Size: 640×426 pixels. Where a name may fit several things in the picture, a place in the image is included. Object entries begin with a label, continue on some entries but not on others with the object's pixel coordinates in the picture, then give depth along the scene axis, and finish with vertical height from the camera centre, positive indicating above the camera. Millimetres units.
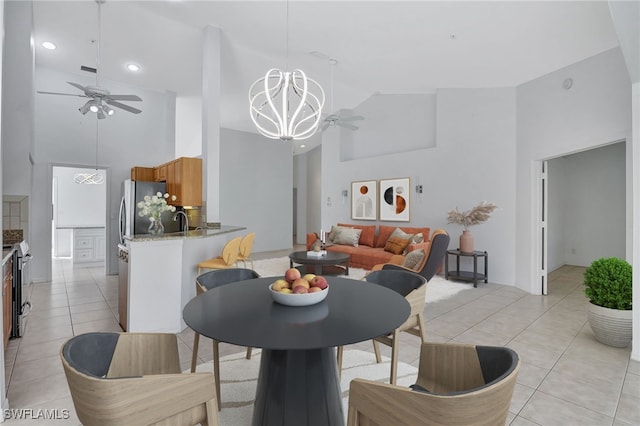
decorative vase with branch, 5371 -101
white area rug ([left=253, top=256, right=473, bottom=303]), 4715 -1155
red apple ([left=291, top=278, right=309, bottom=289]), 1600 -354
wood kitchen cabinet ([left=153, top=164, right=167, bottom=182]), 6156 +770
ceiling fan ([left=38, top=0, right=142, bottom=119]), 4023 +1470
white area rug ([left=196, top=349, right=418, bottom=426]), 1997 -1221
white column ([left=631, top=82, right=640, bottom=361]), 2699 -91
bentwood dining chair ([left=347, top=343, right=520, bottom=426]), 945 -608
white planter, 2896 -1028
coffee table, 4805 -730
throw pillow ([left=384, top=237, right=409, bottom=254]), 5898 -604
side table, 5188 -986
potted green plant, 2906 -822
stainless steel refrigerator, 5727 -1
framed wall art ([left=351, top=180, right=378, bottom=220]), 7277 +279
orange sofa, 5891 -719
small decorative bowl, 1551 -416
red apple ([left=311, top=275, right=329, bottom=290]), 1647 -362
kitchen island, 3047 -684
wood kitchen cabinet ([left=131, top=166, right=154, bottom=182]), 6636 +798
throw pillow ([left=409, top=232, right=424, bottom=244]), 5688 -474
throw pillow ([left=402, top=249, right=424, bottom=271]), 4031 -594
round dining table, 1238 -467
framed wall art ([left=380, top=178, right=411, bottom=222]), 6680 +268
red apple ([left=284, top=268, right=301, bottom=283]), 1683 -331
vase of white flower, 3648 +33
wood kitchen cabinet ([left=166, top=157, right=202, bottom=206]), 5262 +509
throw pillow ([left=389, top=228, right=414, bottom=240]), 5992 -423
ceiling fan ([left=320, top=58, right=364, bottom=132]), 5457 +1587
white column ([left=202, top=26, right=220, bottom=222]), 4734 +1369
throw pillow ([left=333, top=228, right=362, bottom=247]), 6862 -530
